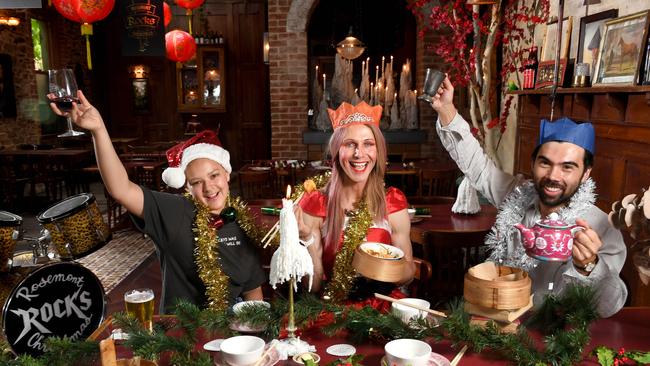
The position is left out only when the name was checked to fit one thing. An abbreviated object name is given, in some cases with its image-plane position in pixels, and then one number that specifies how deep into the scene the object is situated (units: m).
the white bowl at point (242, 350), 1.26
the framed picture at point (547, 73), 4.24
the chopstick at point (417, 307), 1.42
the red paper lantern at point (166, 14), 6.86
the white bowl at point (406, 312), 1.49
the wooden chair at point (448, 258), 2.76
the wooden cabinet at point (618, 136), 3.20
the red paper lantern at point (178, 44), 8.02
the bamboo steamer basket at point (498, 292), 1.28
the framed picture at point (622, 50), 3.27
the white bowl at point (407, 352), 1.23
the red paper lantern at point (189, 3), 6.51
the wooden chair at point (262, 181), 4.96
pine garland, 1.30
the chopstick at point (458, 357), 1.28
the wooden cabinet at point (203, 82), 11.38
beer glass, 1.53
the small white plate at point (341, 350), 1.39
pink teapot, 1.36
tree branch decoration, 5.09
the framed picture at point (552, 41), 4.37
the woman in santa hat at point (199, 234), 2.01
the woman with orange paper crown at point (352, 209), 2.10
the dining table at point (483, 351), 1.37
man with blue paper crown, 1.57
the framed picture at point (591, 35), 3.88
